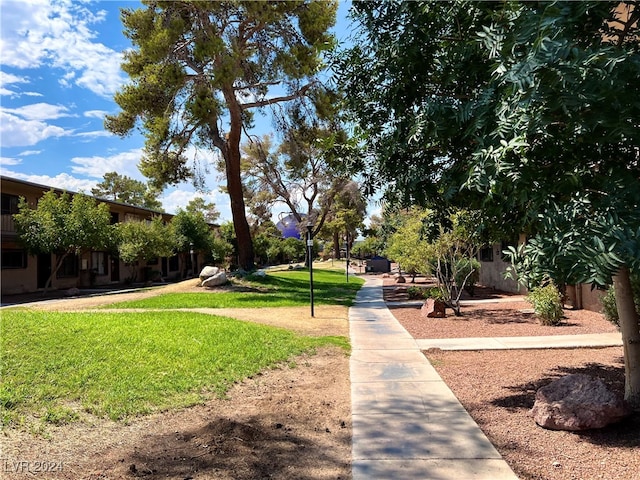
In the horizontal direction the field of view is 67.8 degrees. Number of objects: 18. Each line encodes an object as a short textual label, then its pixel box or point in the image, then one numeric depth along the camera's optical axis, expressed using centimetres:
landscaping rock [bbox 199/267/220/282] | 2109
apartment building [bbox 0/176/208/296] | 2325
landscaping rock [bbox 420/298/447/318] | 1302
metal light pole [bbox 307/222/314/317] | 1348
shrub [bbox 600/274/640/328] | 832
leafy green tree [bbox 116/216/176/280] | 2703
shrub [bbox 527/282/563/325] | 1085
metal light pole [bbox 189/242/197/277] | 4277
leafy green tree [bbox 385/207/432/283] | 1457
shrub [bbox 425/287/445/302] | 1443
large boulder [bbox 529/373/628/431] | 432
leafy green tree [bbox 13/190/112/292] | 2161
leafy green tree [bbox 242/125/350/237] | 3739
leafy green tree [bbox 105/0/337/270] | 1769
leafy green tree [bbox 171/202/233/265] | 3409
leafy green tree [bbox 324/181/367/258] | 3693
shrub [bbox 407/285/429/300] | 1912
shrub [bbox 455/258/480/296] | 1812
